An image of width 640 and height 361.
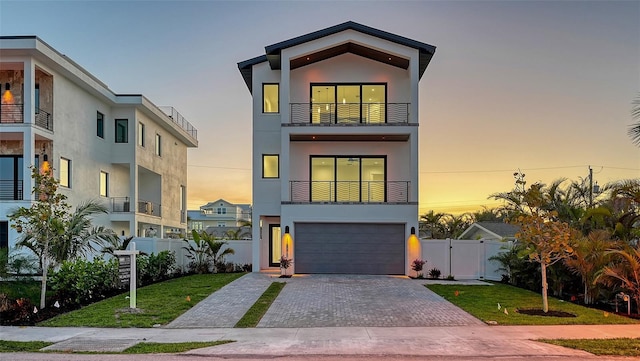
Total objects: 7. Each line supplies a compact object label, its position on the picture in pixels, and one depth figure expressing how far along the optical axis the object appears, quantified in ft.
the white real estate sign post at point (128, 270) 38.01
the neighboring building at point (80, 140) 61.57
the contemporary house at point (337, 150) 65.77
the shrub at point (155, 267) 54.95
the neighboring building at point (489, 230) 84.28
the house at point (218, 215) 231.50
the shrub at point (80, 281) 41.42
